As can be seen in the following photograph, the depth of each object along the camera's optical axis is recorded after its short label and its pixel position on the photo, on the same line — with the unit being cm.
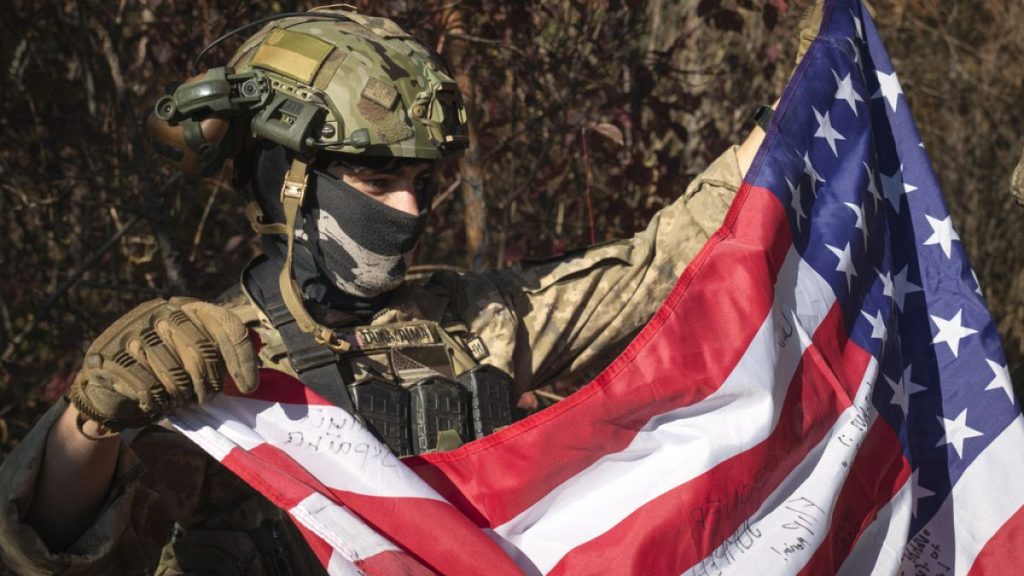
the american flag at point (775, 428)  250
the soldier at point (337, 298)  251
